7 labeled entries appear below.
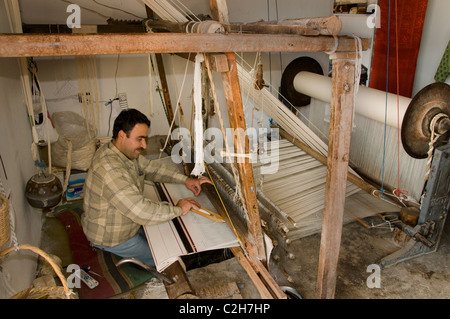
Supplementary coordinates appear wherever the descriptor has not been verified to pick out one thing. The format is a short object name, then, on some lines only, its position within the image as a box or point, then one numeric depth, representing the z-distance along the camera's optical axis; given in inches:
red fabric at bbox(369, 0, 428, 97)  150.6
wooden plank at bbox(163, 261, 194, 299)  88.0
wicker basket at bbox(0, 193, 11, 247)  55.7
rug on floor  89.7
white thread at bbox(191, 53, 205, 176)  70.5
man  89.2
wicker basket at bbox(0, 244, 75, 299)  62.0
